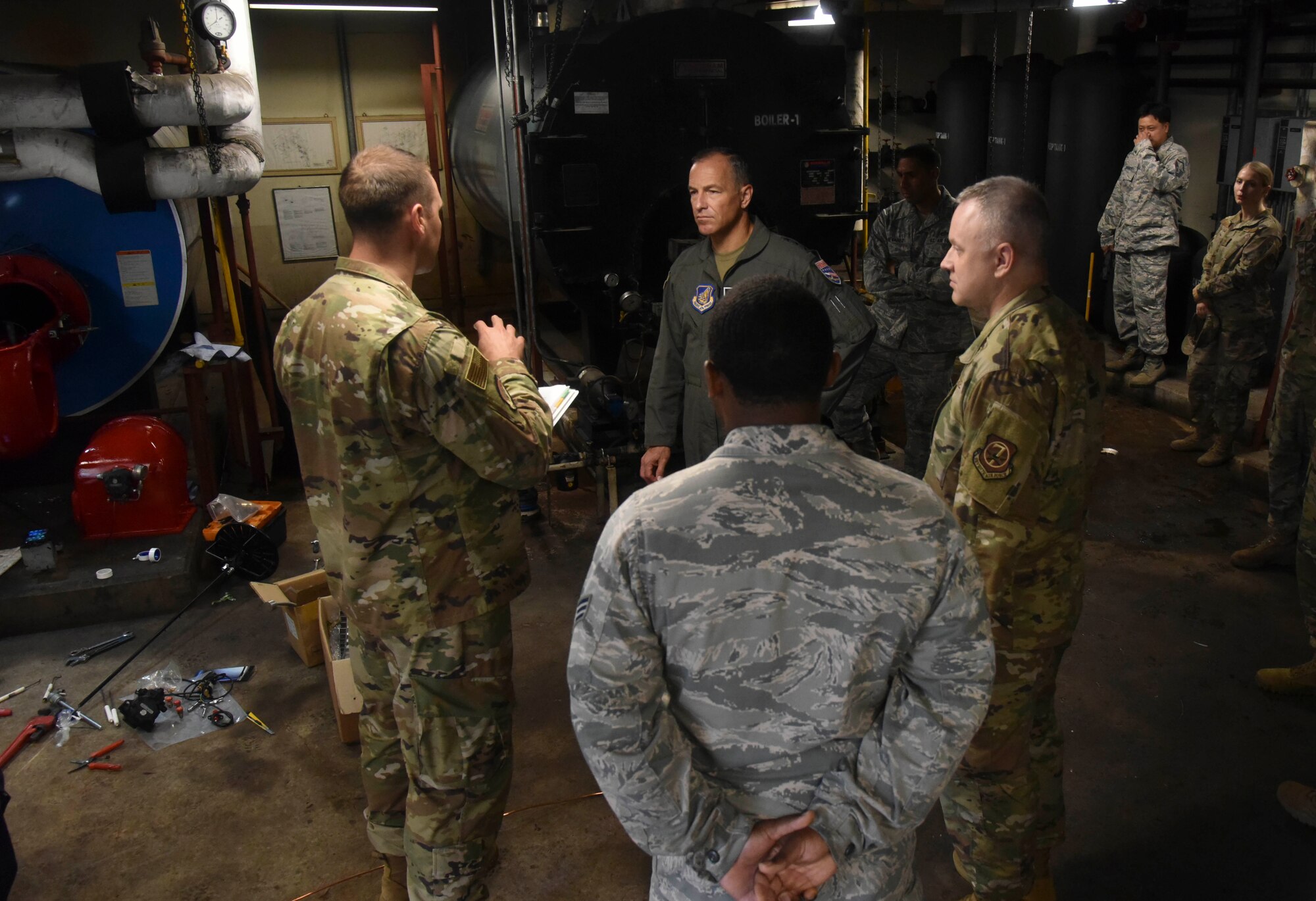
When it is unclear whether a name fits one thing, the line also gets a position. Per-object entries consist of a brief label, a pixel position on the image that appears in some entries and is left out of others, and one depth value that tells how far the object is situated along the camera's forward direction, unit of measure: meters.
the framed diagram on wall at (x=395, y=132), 7.69
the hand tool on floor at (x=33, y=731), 3.21
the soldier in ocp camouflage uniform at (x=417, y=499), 2.06
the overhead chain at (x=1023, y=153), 8.18
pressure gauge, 4.46
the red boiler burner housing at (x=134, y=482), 4.34
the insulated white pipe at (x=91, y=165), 4.37
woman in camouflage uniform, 5.05
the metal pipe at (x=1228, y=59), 6.28
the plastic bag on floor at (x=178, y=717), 3.32
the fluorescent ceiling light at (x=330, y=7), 6.47
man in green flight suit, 3.20
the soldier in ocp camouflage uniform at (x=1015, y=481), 1.96
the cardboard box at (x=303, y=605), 3.57
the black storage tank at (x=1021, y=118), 8.10
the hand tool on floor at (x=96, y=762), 3.15
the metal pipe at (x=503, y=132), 4.45
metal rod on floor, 3.52
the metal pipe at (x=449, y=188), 6.64
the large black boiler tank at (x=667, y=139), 4.52
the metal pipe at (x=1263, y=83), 6.12
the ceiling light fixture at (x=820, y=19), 5.72
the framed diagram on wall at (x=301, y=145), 7.47
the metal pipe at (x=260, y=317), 5.54
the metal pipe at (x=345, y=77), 7.49
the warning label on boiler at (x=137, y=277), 4.82
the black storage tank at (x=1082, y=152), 7.33
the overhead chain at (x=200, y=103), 4.32
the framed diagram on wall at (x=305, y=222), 7.57
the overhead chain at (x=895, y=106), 9.39
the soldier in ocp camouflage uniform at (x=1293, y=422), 3.63
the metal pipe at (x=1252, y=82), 6.36
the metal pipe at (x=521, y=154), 4.26
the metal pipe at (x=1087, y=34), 7.84
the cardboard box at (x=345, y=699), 3.17
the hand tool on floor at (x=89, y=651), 3.80
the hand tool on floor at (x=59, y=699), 3.42
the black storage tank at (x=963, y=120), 8.31
